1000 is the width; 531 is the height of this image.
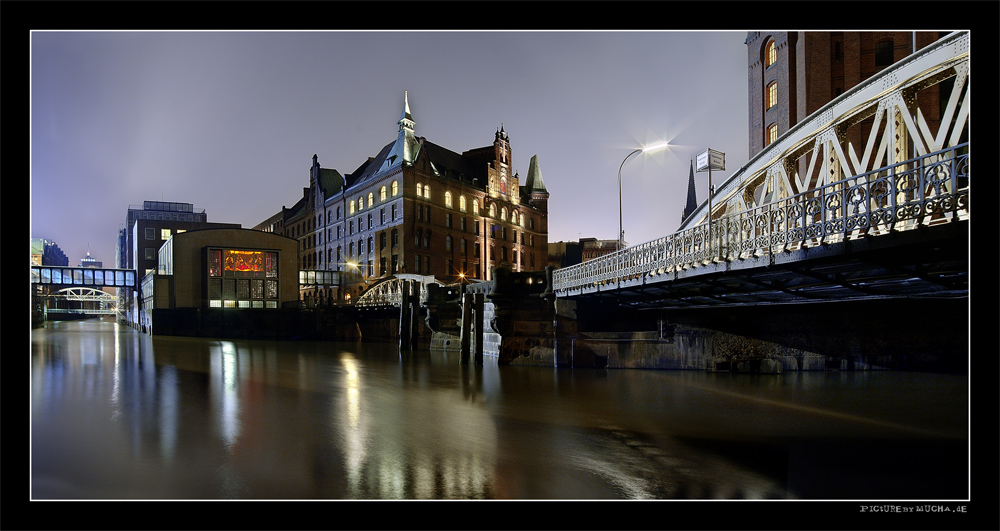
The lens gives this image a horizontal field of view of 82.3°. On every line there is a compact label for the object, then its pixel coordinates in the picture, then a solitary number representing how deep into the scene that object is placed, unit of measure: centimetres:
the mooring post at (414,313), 3941
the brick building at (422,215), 6450
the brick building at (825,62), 3678
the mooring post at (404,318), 4028
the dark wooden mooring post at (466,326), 3041
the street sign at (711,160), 1555
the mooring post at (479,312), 3000
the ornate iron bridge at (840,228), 880
